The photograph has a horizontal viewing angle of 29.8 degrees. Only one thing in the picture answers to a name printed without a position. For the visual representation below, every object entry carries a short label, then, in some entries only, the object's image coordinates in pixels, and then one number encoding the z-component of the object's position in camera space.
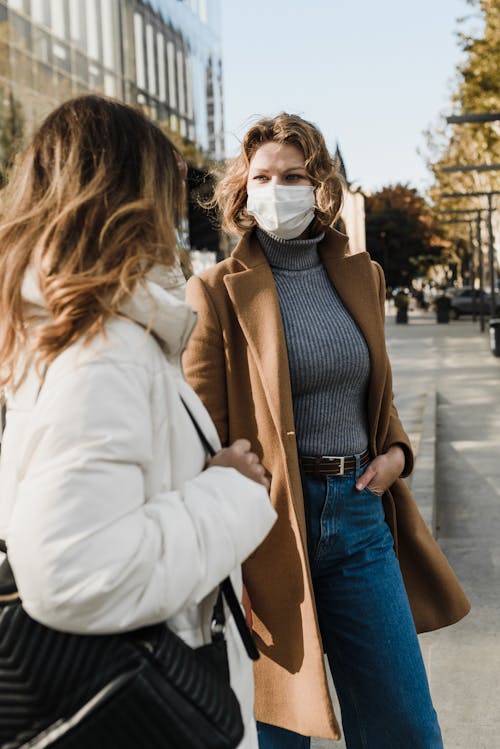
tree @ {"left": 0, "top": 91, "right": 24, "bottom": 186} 19.50
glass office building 20.53
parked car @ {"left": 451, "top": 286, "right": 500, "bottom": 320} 46.97
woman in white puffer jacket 1.44
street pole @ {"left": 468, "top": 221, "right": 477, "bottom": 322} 43.08
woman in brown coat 2.48
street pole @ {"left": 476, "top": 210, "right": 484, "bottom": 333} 34.01
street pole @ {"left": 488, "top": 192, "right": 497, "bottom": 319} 27.98
